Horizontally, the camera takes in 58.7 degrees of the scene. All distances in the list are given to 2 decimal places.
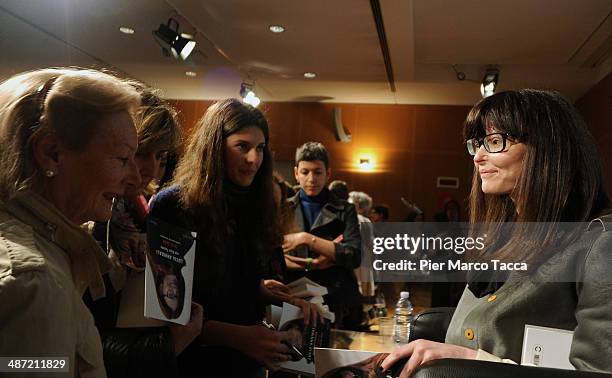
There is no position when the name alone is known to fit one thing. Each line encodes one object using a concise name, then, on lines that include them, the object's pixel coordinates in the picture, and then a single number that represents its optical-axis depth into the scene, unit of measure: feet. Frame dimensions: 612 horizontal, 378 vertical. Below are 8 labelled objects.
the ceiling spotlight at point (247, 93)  19.95
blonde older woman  1.97
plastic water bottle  4.52
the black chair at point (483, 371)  2.18
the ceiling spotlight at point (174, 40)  13.89
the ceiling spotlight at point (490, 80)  17.67
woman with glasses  2.94
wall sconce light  25.11
